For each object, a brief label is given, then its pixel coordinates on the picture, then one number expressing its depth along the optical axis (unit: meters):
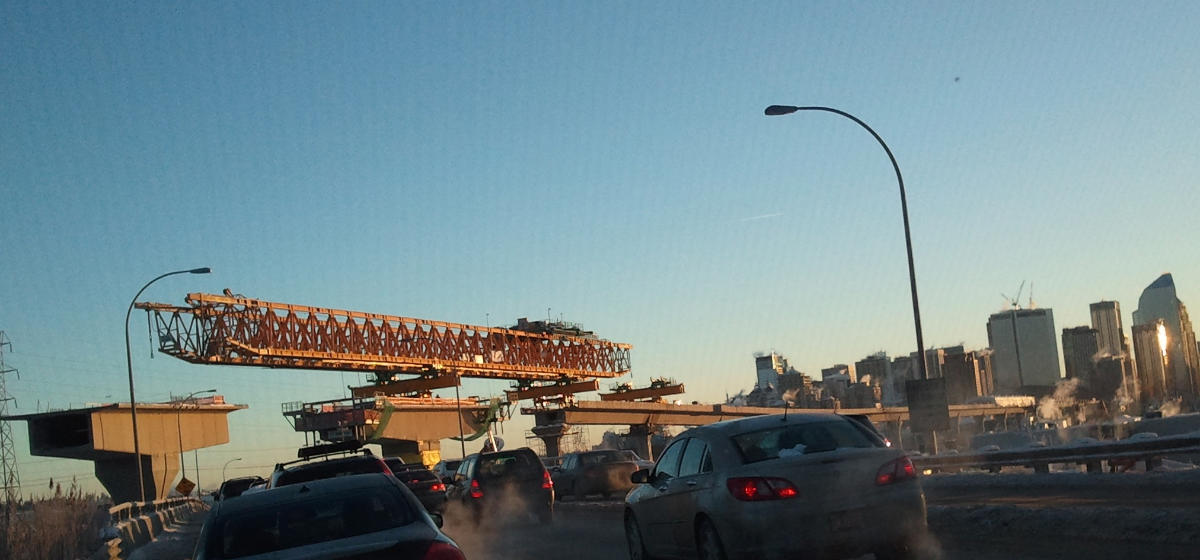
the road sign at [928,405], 24.06
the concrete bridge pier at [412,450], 87.12
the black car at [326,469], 14.68
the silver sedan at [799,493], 9.29
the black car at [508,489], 22.61
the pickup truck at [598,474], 30.19
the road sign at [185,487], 50.23
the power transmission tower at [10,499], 21.61
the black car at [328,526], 6.69
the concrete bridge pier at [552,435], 90.19
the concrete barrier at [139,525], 15.76
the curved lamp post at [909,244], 26.20
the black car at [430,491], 23.94
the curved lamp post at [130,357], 39.66
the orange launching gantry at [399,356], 63.69
